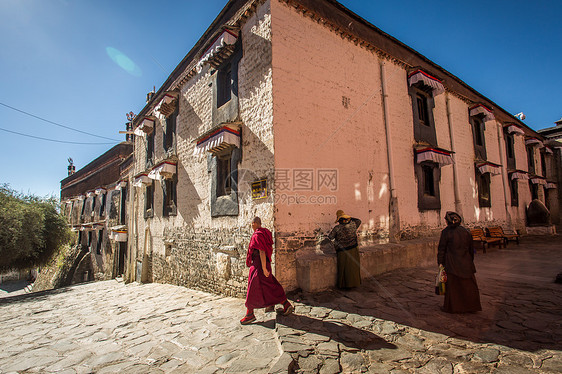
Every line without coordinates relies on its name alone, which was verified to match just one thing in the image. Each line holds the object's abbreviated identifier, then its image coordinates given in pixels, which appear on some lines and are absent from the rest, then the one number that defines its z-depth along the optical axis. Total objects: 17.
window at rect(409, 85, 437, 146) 9.31
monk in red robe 4.20
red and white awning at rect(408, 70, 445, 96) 8.75
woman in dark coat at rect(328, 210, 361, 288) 5.29
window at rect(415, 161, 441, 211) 8.95
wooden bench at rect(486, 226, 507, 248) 10.67
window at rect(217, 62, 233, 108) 7.54
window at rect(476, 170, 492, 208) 11.89
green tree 12.46
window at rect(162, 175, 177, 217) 9.81
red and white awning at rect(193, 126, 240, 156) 6.17
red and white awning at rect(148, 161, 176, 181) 9.51
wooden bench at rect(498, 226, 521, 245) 11.87
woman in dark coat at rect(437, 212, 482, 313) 4.00
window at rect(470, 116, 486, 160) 12.24
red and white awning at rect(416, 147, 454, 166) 8.55
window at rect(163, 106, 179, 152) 10.32
